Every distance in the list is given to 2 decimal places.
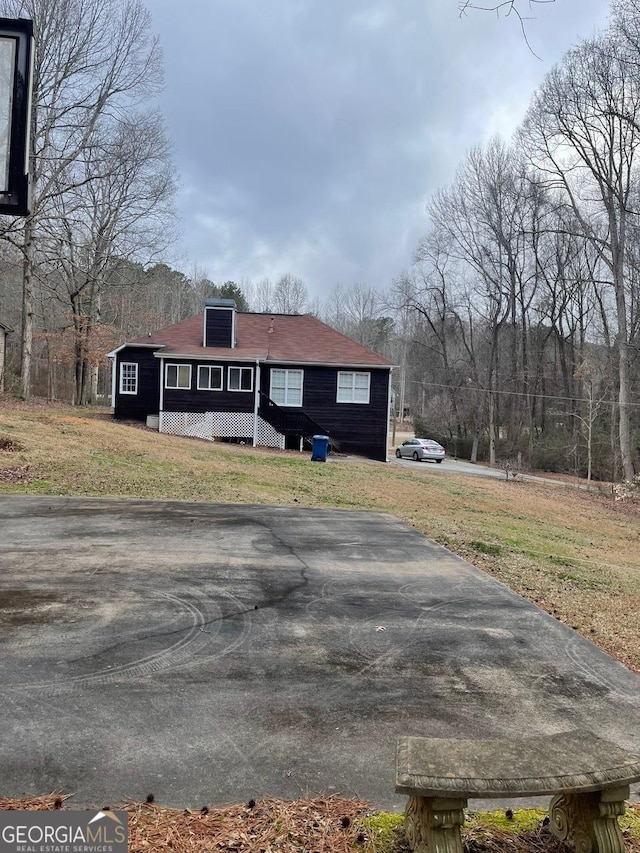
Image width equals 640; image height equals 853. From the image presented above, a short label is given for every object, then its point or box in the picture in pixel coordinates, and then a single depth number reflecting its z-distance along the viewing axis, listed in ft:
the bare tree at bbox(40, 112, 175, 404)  82.58
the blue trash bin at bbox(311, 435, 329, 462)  64.59
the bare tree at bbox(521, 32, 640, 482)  83.41
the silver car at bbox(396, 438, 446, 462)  102.63
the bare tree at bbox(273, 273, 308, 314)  207.82
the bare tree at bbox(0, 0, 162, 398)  75.15
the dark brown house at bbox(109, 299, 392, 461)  79.66
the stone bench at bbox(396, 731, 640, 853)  6.31
